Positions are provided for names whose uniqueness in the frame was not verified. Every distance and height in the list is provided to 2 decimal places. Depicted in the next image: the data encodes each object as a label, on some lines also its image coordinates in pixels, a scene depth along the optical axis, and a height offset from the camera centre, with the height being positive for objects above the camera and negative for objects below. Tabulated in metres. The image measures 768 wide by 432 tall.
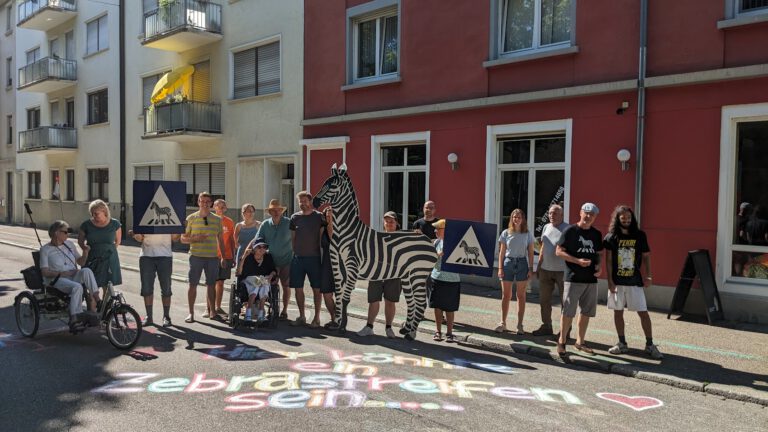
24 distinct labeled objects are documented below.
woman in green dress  7.82 -0.75
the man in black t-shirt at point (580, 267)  7.05 -0.84
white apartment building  17.77 +3.25
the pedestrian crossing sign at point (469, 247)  7.80 -0.71
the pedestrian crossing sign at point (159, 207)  8.49 -0.27
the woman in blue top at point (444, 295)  7.90 -1.35
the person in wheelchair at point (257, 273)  8.39 -1.18
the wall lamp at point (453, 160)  12.56 +0.70
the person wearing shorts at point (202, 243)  8.76 -0.80
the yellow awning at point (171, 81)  19.92 +3.57
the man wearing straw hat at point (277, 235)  8.77 -0.66
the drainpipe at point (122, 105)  24.09 +3.35
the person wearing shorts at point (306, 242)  8.55 -0.73
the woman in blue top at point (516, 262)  8.34 -0.94
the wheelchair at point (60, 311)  7.13 -1.55
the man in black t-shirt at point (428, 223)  8.73 -0.45
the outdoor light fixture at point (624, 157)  10.07 +0.66
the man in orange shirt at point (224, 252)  9.23 -0.98
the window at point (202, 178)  20.12 +0.38
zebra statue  7.91 -0.84
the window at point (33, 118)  32.22 +3.73
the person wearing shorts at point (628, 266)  7.07 -0.83
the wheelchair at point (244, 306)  8.42 -1.66
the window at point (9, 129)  35.16 +3.35
